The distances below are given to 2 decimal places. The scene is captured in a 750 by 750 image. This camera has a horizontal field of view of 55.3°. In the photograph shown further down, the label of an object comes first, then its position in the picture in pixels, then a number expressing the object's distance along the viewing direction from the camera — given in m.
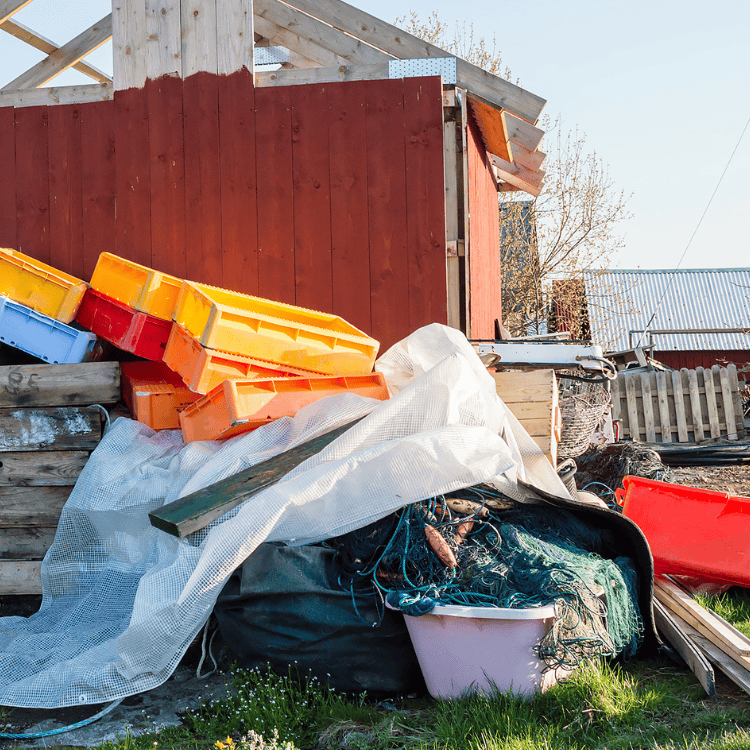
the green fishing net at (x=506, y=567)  2.78
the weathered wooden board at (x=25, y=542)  4.21
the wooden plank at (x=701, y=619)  3.12
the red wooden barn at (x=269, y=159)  5.21
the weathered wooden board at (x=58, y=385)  4.32
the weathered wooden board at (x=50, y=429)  4.27
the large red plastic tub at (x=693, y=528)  4.04
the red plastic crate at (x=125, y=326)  4.53
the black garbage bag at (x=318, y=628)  2.99
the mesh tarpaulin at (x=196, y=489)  2.97
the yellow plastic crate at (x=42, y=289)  4.73
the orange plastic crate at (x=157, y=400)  4.32
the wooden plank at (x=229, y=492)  3.09
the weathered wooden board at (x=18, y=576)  4.17
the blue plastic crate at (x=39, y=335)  4.64
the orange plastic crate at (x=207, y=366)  4.01
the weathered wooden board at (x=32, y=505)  4.22
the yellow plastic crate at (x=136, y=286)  4.41
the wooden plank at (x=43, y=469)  4.22
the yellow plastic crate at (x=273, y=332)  4.07
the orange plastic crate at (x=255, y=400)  3.82
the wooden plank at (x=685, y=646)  2.82
